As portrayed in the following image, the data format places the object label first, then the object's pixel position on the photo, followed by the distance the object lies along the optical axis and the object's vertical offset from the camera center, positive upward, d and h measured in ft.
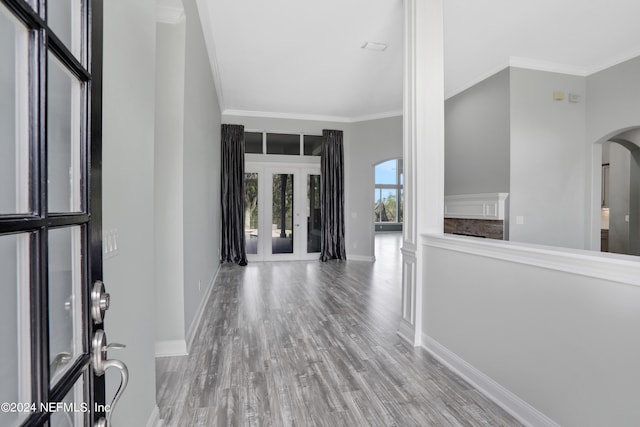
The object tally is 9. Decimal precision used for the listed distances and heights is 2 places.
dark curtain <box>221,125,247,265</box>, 21.44 +1.01
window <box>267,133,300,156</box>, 23.16 +4.80
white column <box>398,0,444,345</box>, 9.07 +2.10
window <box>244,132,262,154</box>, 22.81 +4.81
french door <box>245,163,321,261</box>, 22.74 -0.22
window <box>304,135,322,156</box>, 23.62 +4.78
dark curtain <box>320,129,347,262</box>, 22.90 +0.93
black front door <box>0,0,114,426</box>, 1.57 -0.03
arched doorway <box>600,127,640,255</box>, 18.31 +0.81
